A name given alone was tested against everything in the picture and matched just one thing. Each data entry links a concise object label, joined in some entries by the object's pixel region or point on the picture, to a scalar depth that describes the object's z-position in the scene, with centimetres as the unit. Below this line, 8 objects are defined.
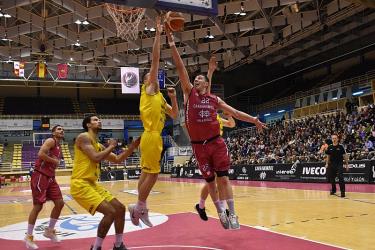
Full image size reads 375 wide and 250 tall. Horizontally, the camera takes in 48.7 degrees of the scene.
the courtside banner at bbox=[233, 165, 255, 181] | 2158
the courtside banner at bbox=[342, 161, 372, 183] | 1515
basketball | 556
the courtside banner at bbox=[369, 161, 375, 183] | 1489
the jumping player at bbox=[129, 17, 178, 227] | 544
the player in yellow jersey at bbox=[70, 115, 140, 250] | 510
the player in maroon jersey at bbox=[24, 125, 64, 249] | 651
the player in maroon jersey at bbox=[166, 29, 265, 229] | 569
